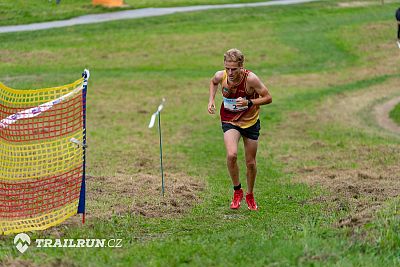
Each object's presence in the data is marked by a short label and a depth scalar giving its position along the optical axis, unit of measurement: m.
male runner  21.62
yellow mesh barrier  19.34
